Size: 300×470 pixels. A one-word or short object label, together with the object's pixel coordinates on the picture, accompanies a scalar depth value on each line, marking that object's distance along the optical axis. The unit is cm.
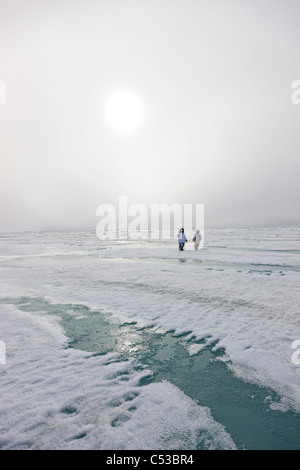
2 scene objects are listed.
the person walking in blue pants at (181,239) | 2356
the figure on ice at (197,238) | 2429
